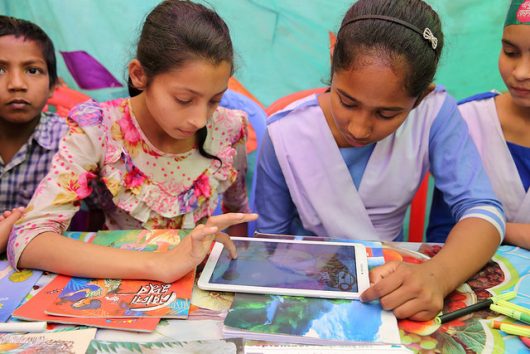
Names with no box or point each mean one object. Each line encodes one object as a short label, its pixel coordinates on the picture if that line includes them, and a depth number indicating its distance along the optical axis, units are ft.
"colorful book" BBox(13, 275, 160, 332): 2.25
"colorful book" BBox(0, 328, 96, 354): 2.08
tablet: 2.51
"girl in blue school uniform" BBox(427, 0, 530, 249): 3.81
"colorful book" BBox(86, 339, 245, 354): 2.07
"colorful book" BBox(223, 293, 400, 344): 2.17
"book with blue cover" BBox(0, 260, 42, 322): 2.41
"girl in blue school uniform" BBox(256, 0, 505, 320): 2.81
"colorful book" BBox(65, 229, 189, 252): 3.08
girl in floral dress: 2.76
